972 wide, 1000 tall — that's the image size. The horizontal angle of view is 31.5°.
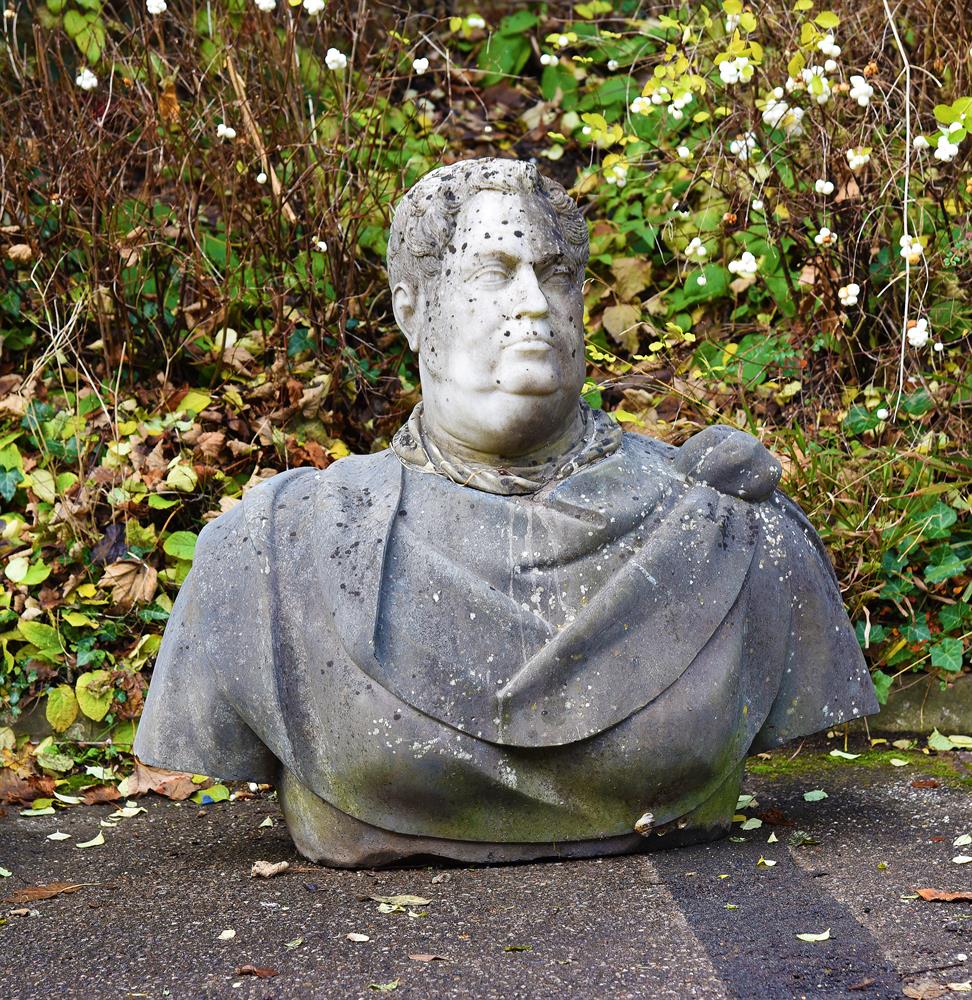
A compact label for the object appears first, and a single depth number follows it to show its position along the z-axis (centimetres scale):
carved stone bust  389
